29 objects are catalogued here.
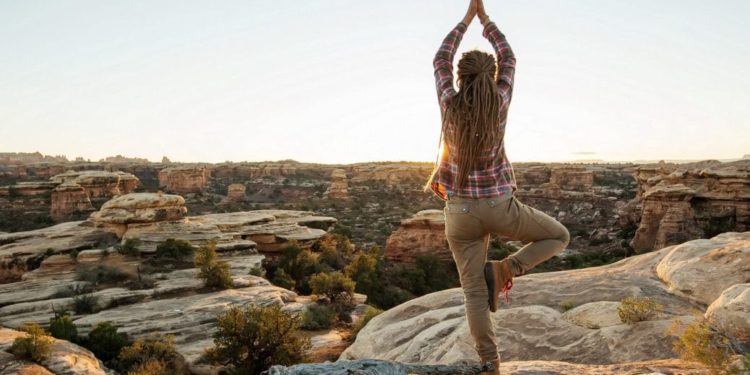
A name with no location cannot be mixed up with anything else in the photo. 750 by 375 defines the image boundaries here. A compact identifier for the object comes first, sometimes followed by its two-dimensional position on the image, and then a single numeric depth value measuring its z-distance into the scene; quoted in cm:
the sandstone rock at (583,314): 401
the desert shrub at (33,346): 811
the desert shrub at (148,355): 970
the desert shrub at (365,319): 942
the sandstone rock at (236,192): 4959
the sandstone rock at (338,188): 4812
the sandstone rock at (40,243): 1706
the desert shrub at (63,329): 1075
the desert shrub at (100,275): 1542
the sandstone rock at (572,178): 5253
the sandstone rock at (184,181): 5141
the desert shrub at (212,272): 1478
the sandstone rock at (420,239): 2317
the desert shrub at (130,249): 1814
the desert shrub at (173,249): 1827
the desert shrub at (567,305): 534
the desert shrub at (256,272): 1736
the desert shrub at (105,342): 1041
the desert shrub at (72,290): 1399
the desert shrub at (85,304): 1280
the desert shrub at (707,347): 280
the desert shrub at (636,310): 425
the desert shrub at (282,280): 1847
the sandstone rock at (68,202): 3062
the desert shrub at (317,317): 1291
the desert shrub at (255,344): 898
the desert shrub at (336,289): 1518
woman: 259
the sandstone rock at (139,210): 2048
